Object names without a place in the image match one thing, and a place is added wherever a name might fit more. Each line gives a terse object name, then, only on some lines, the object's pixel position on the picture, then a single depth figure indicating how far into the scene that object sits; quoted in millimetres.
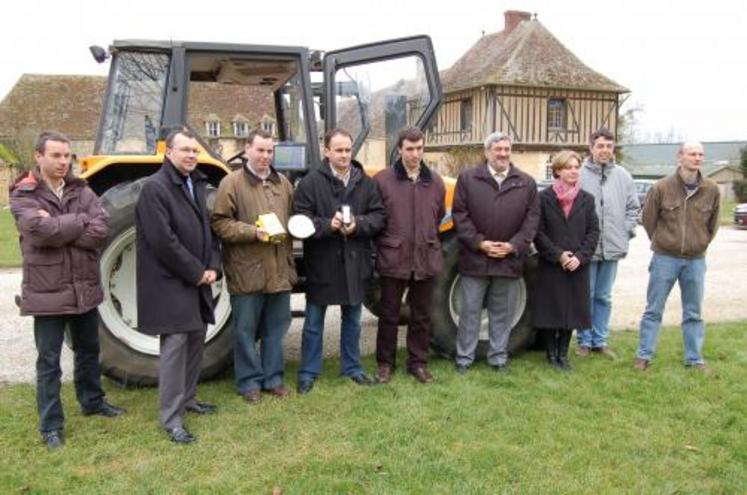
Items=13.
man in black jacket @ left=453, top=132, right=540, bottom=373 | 5055
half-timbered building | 26281
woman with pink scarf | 5301
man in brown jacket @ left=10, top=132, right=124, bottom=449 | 3783
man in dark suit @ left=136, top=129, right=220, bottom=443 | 3883
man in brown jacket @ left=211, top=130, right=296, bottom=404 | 4406
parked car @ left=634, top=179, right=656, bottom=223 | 23761
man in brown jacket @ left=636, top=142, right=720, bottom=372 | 5191
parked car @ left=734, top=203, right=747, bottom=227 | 21203
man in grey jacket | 5715
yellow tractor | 4816
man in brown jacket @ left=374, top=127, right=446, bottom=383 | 4867
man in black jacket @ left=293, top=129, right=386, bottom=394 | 4676
